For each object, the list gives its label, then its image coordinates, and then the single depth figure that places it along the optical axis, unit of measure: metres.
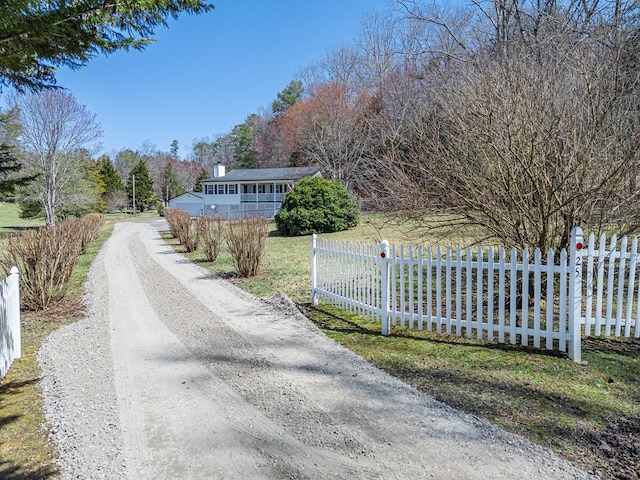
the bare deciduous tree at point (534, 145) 4.99
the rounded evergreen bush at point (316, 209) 20.62
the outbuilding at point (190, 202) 47.63
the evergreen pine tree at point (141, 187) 57.22
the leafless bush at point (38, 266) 6.91
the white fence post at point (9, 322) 4.26
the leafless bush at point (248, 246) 9.91
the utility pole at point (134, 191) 52.71
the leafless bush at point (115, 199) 51.22
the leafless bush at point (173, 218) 18.00
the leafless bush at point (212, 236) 12.92
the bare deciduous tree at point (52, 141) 26.48
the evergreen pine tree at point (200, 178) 60.64
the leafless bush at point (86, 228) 13.99
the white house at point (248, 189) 36.75
